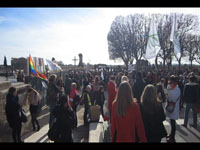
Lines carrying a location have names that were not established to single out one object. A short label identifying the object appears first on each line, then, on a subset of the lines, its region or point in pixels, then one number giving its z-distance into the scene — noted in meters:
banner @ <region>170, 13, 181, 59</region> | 10.46
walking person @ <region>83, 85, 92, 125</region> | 7.75
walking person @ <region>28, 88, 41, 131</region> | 7.25
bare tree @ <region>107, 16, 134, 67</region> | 41.03
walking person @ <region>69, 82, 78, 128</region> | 7.38
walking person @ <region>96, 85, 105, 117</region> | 8.51
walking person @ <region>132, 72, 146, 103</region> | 7.01
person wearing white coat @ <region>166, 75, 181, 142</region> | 5.87
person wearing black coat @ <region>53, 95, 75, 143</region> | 4.33
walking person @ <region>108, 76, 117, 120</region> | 7.09
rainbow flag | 8.56
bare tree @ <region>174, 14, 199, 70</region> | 36.31
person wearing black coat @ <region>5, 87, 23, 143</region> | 5.38
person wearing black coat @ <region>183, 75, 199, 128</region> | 6.87
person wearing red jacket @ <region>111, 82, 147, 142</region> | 3.19
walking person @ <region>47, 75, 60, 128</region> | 7.12
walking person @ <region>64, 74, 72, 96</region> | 11.17
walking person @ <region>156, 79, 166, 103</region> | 7.53
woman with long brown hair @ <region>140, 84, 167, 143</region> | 3.77
